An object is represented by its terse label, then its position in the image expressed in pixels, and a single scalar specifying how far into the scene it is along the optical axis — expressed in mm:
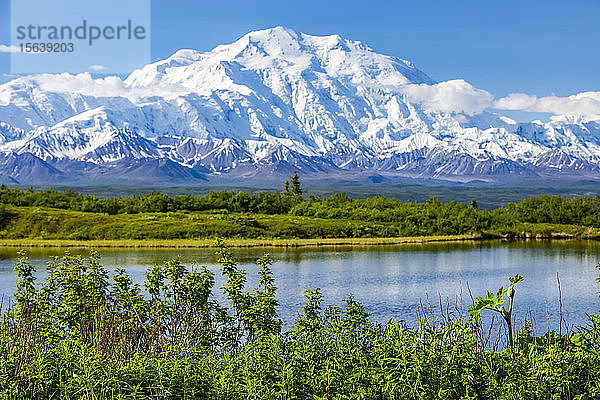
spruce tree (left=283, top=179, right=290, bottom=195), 160712
